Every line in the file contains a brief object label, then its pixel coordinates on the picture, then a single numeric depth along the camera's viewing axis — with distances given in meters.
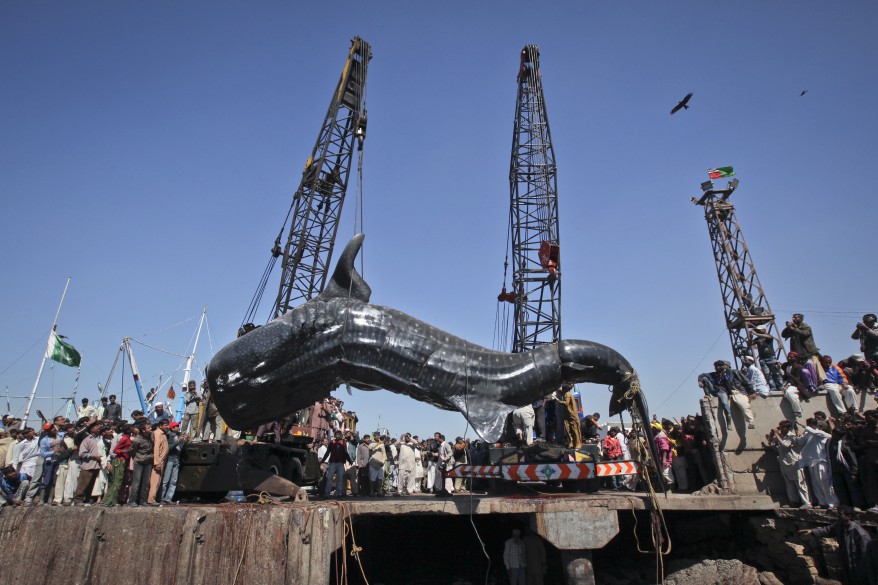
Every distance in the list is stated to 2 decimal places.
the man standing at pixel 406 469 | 14.26
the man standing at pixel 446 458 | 14.69
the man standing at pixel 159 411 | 12.45
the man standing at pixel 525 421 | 12.58
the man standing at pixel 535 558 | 8.37
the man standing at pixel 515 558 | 8.44
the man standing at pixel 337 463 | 12.34
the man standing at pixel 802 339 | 11.33
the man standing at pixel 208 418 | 12.11
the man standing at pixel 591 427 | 13.74
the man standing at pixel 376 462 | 13.29
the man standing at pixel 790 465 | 8.71
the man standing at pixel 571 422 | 11.26
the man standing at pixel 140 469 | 8.06
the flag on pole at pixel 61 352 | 26.17
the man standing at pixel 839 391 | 9.73
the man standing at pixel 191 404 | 14.25
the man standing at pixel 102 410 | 15.68
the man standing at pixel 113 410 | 14.96
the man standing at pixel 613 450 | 12.47
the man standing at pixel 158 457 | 8.16
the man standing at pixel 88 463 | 9.18
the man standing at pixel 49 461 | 9.41
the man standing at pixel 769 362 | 11.31
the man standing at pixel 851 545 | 7.10
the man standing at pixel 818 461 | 8.33
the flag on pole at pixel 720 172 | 33.69
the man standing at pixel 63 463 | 9.30
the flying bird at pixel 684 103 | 21.56
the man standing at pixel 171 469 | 8.38
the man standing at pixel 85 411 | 15.18
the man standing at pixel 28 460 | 9.69
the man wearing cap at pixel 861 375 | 10.45
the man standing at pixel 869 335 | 10.78
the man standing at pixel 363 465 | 13.57
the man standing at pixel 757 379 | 9.93
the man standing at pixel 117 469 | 8.59
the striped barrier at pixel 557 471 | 8.39
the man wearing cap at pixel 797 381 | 9.64
